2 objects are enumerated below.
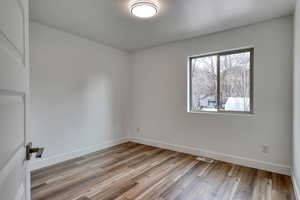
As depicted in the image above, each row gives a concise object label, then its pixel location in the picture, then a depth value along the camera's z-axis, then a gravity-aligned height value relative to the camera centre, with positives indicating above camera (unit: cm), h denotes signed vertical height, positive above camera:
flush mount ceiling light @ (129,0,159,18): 216 +128
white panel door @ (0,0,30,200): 55 +1
